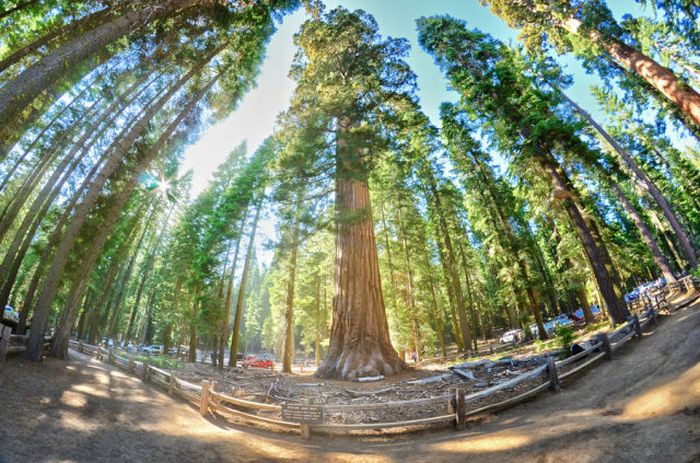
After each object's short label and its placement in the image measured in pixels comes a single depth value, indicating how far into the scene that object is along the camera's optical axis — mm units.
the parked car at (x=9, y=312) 22578
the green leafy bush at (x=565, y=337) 9586
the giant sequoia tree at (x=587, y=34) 8023
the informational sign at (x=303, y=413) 6746
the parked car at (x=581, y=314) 23525
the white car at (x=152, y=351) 26906
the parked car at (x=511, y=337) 21898
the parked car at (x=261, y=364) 24594
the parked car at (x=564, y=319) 24761
